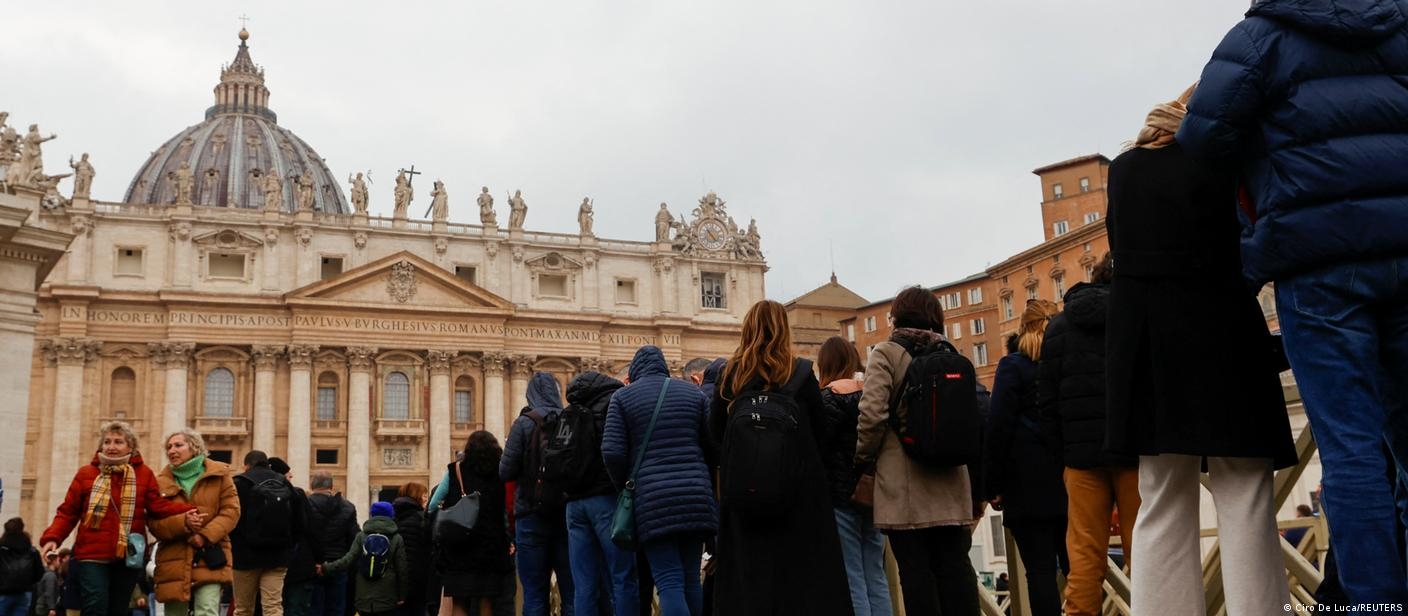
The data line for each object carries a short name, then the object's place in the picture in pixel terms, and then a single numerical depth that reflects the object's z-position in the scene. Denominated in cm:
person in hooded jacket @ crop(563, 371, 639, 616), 742
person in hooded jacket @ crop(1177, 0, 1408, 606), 326
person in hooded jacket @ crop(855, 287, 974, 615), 591
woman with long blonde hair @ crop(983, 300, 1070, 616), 616
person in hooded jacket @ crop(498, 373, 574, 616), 829
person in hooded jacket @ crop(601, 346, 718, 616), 662
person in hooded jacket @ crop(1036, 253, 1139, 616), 537
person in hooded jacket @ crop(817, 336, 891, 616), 642
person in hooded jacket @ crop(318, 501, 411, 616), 1073
